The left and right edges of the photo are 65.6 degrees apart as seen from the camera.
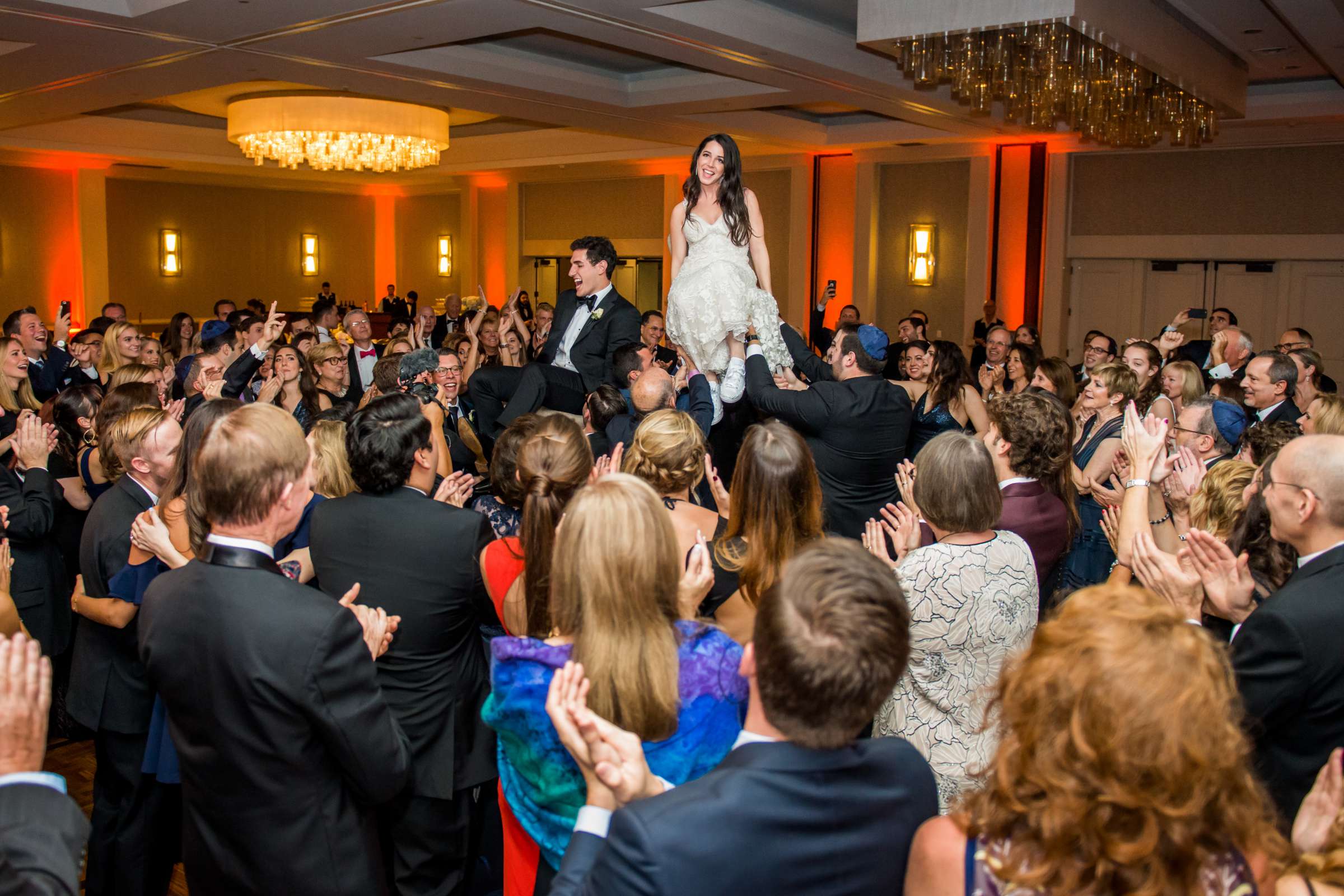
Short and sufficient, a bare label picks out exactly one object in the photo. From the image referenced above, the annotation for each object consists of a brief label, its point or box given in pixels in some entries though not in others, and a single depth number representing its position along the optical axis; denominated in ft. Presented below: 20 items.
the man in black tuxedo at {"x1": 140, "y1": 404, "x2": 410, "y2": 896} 5.98
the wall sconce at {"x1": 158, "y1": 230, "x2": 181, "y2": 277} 59.31
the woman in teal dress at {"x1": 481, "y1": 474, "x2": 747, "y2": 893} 5.59
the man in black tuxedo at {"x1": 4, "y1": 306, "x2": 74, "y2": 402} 21.63
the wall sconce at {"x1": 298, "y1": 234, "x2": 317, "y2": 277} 65.36
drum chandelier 36.27
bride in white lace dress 13.48
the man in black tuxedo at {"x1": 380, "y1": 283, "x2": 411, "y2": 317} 53.98
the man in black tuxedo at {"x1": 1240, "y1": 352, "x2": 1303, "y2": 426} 16.72
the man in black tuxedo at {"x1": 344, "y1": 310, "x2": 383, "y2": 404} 24.88
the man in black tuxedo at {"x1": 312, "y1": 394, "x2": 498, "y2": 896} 8.08
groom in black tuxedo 17.38
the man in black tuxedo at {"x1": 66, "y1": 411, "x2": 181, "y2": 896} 9.11
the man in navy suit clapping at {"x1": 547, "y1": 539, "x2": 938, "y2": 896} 4.22
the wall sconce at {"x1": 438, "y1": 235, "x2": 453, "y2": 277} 65.36
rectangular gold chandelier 20.15
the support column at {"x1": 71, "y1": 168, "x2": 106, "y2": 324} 50.75
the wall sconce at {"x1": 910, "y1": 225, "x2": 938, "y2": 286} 45.06
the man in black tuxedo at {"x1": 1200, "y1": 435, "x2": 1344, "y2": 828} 6.12
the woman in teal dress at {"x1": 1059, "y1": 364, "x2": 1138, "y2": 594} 14.08
